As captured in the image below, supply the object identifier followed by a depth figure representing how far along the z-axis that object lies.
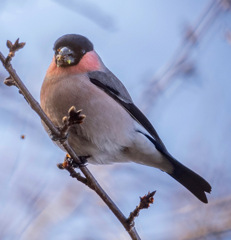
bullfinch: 5.37
